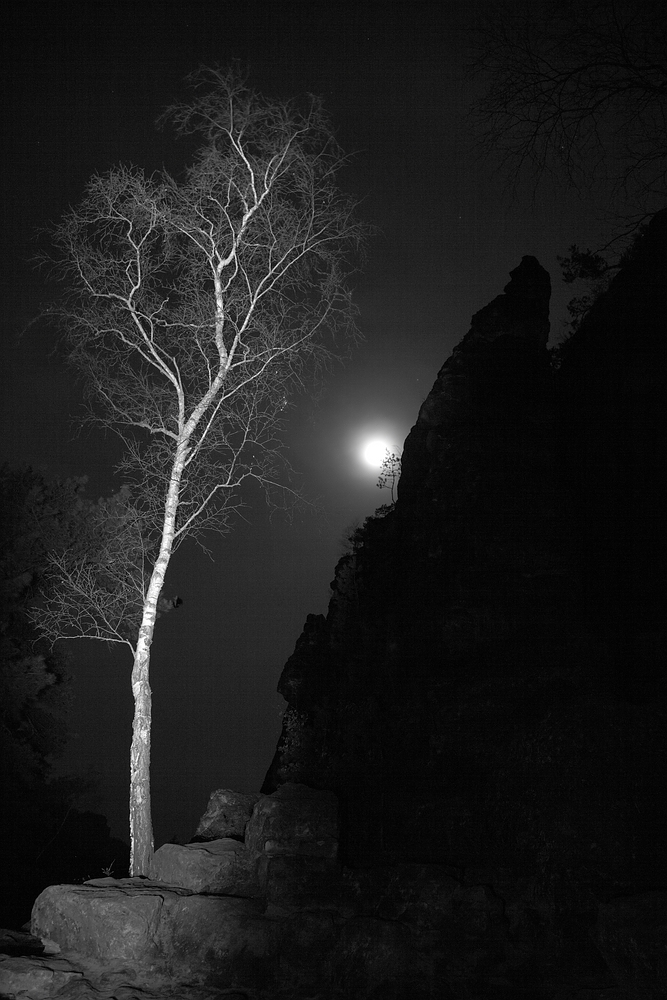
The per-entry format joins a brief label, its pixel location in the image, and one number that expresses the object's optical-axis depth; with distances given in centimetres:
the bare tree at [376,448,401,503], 2095
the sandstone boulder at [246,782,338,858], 691
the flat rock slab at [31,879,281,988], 596
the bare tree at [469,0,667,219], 438
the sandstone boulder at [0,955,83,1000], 579
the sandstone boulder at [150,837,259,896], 688
